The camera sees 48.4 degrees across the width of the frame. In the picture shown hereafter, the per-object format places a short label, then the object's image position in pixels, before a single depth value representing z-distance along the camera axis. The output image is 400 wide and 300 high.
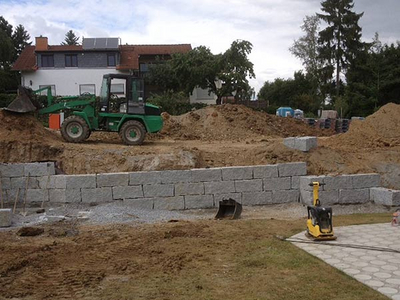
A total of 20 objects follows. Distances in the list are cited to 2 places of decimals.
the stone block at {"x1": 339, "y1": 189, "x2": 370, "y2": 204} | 10.45
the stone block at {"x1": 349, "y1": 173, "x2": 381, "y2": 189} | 10.49
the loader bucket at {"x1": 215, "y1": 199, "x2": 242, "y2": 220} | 9.51
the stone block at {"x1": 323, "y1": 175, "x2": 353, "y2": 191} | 10.38
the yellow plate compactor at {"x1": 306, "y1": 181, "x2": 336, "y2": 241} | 7.11
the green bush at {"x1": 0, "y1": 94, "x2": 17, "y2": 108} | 31.06
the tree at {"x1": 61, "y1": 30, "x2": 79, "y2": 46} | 75.41
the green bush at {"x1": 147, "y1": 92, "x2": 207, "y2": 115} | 27.73
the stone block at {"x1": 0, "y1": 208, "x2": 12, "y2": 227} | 8.51
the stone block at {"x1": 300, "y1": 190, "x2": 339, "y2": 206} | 10.33
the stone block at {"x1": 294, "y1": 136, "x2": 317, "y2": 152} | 11.20
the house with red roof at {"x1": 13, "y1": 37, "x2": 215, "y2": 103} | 36.72
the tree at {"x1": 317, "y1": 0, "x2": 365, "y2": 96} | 39.72
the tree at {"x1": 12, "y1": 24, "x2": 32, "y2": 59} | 57.64
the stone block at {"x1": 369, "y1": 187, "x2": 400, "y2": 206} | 9.85
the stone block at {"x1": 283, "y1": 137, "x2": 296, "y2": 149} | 11.47
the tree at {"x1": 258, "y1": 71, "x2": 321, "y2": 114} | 40.56
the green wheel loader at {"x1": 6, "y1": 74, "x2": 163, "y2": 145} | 13.59
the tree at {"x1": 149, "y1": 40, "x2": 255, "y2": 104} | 31.83
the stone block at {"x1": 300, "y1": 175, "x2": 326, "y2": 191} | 10.25
